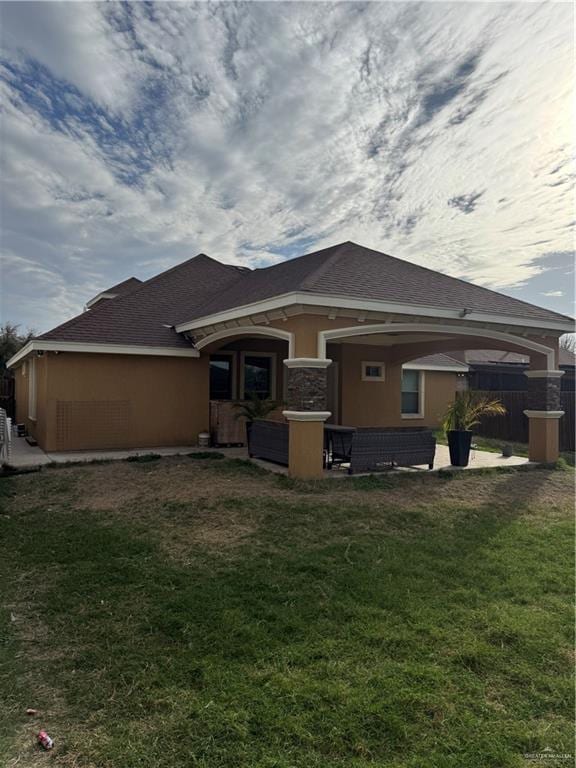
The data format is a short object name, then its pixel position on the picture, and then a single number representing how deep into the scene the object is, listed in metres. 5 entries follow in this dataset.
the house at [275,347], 8.58
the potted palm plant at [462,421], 10.36
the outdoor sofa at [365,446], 8.96
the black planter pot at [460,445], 10.33
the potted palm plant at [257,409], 10.87
